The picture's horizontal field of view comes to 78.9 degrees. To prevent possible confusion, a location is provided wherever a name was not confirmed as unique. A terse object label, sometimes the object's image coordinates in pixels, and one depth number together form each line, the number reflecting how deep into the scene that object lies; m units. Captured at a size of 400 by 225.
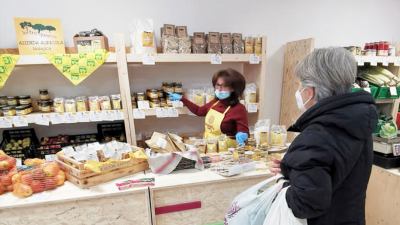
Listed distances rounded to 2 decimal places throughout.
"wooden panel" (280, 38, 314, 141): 2.76
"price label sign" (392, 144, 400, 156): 1.69
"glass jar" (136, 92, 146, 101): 2.37
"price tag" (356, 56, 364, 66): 2.72
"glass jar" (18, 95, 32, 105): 2.24
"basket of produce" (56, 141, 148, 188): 1.39
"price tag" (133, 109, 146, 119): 2.32
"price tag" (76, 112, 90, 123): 2.21
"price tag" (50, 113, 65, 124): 2.19
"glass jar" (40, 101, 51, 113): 2.27
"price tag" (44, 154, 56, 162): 2.18
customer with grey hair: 0.85
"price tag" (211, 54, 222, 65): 2.34
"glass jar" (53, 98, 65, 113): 2.22
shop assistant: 2.17
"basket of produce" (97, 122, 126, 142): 2.57
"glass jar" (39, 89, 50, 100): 2.34
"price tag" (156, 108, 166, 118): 2.36
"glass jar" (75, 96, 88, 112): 2.24
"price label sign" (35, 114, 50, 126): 2.16
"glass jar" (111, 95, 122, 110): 2.30
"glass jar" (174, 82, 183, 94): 2.49
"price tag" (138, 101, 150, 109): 2.34
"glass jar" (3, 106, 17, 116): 2.13
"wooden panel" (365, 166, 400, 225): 1.76
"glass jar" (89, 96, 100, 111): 2.26
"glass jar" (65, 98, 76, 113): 2.22
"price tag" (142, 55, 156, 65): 2.21
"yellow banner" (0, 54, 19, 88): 1.98
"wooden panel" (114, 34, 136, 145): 2.14
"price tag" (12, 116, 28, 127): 2.13
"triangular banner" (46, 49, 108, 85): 2.04
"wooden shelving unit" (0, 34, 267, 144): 2.13
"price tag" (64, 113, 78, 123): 2.20
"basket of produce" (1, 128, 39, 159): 2.32
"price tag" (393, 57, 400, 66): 2.90
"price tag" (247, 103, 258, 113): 2.56
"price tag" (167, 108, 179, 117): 2.39
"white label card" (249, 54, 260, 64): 2.45
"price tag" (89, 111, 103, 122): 2.23
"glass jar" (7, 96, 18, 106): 2.22
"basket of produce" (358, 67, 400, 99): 2.91
